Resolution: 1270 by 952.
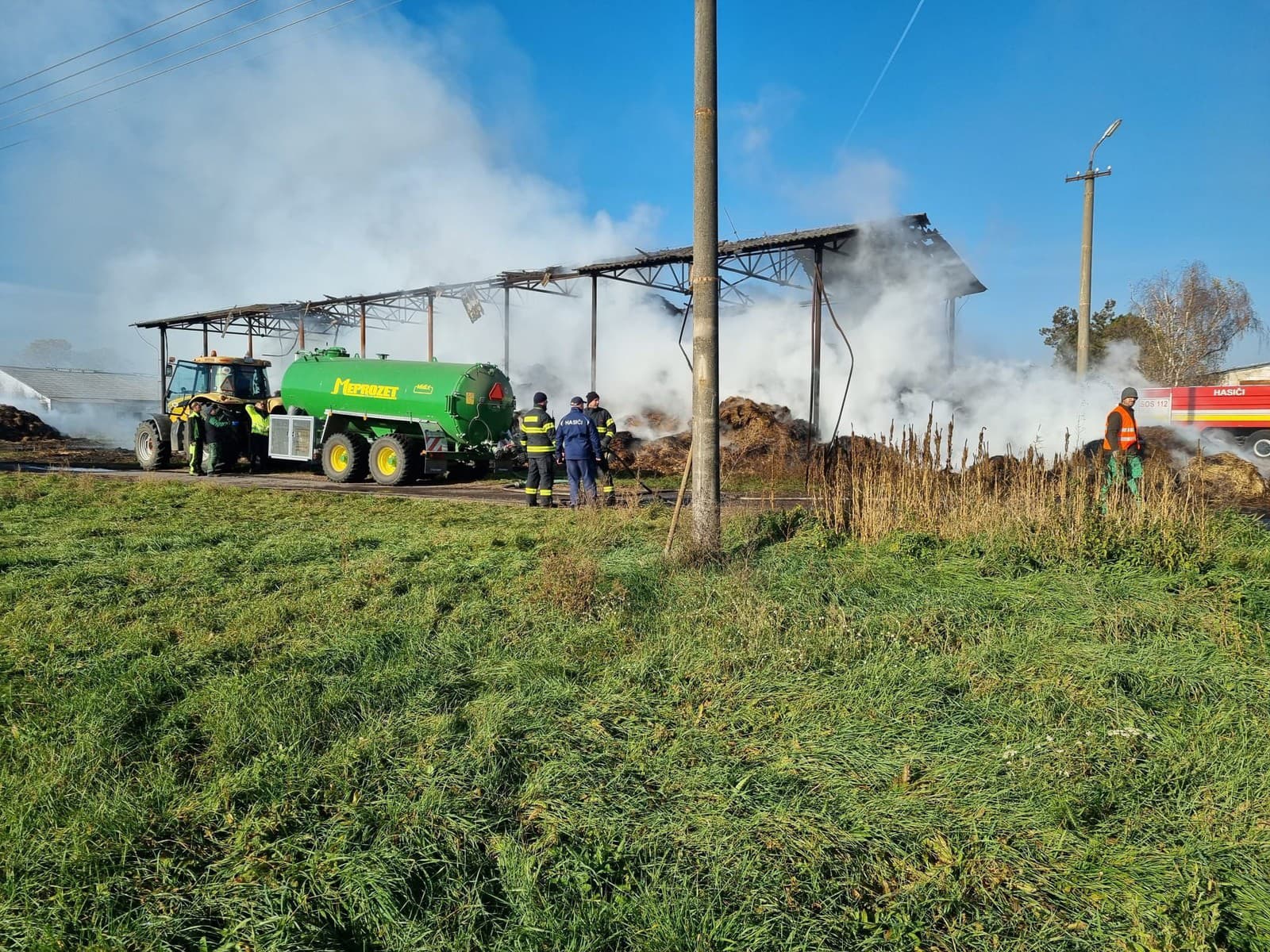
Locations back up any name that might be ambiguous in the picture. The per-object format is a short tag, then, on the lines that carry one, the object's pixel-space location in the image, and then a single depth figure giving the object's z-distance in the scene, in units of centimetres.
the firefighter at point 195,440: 1563
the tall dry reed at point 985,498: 622
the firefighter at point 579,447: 1016
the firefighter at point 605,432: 1023
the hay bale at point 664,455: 1697
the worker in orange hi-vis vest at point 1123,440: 856
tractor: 1645
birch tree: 3225
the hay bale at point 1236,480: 1227
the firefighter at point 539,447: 1048
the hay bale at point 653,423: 2091
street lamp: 1644
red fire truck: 1795
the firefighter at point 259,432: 1650
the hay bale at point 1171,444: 1523
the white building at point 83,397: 3925
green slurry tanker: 1395
